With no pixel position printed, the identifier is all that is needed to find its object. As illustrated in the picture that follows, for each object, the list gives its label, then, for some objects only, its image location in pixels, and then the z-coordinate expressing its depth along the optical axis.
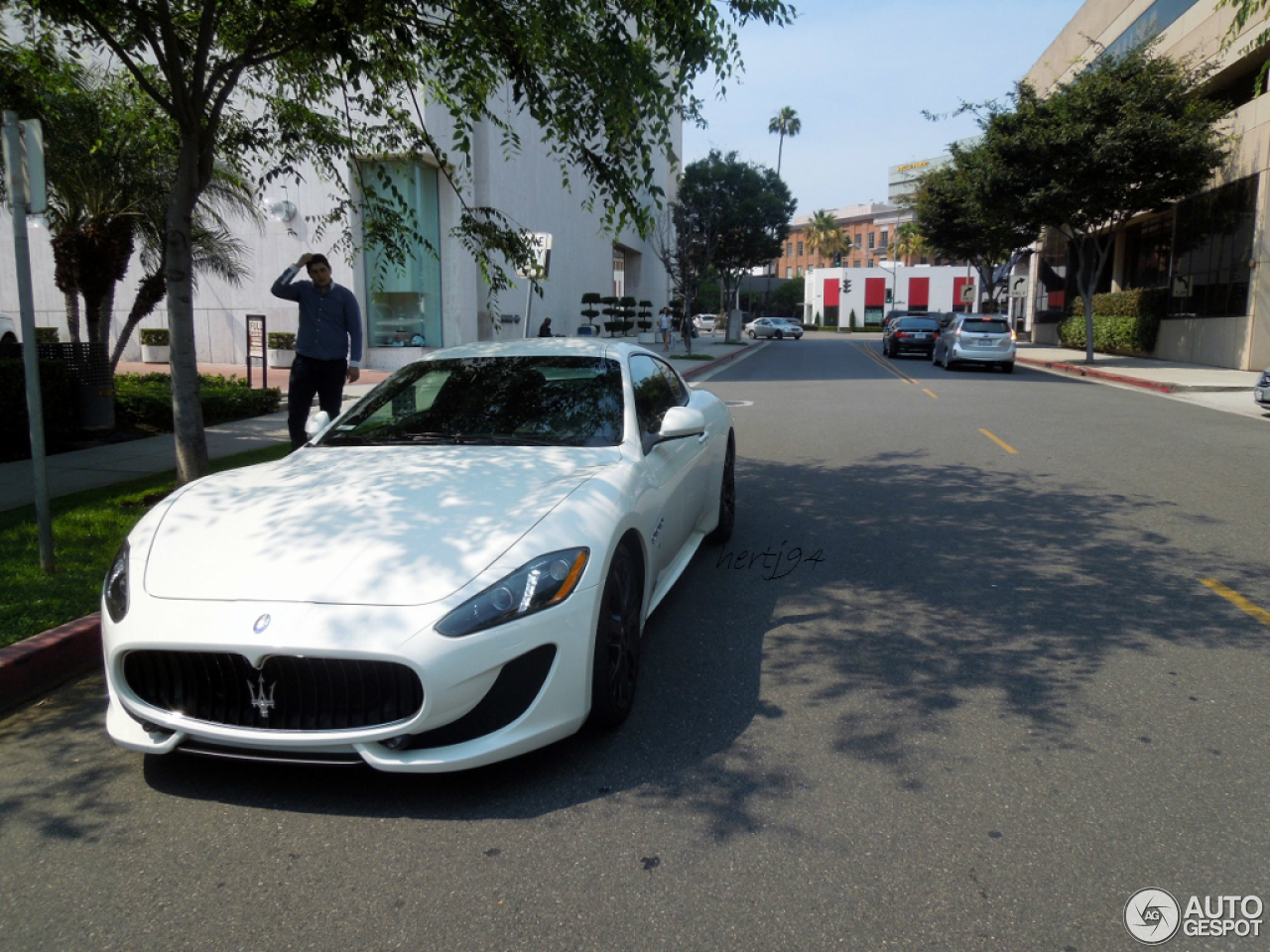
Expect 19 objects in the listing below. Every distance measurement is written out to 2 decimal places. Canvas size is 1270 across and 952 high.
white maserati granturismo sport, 3.19
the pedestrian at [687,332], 36.47
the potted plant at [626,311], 37.44
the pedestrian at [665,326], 39.19
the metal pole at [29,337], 5.35
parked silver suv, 26.20
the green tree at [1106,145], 25.75
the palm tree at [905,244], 97.69
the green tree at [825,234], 118.56
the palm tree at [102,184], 9.17
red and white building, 95.19
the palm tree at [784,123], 91.56
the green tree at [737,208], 48.38
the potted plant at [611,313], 35.47
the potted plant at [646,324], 44.28
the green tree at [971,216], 28.98
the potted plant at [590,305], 34.19
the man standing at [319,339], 8.22
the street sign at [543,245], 9.48
